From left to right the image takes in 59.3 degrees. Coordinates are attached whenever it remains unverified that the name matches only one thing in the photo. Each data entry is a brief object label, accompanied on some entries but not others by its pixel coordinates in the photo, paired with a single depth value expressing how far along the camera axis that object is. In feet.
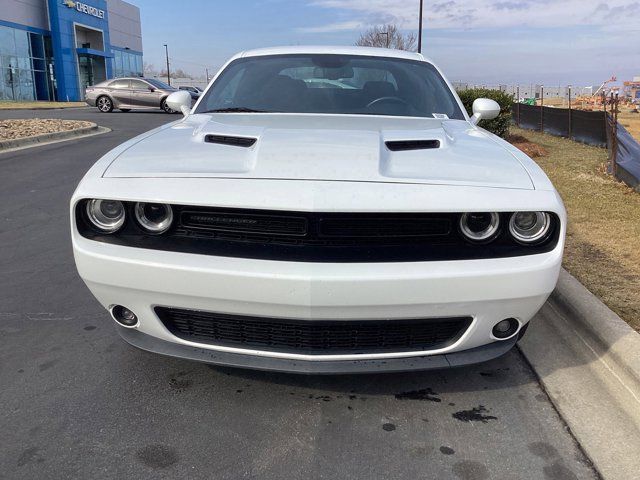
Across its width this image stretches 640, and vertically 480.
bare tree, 130.00
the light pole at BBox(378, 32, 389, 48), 126.87
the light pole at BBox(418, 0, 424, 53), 100.68
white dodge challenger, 6.99
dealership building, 115.14
